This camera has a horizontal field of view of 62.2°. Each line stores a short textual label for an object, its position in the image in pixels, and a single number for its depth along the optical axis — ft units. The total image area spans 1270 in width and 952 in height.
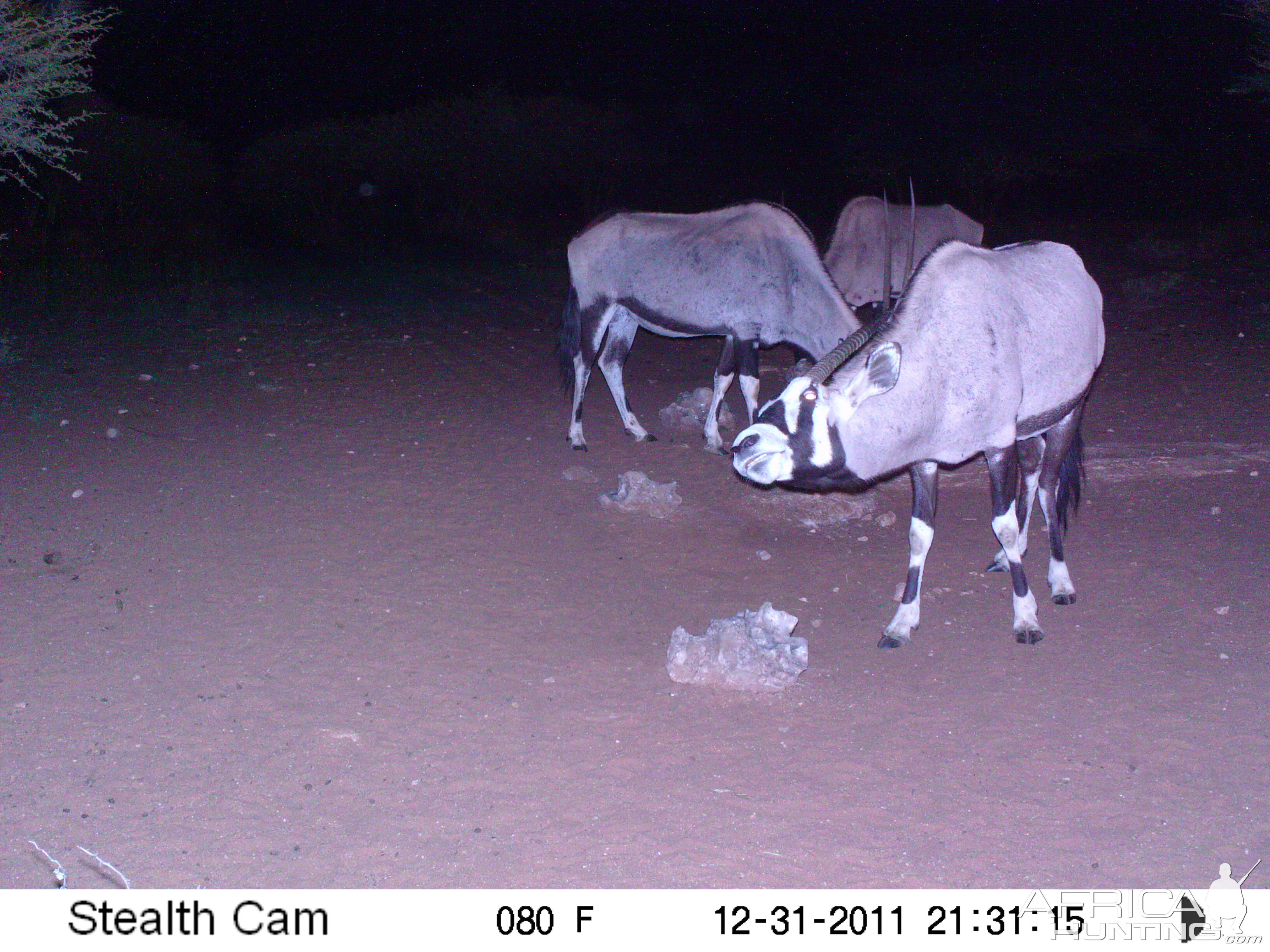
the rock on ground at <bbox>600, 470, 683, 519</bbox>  22.61
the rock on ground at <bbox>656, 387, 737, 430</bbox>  29.50
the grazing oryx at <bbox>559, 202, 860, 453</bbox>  25.54
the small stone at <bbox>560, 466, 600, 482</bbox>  24.75
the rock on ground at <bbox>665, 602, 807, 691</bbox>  15.38
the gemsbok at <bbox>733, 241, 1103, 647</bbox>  15.16
